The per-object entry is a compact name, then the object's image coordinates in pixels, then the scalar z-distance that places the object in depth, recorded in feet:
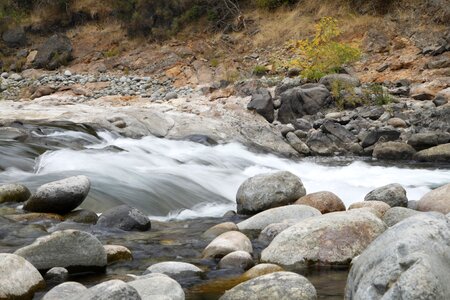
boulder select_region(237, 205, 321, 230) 22.82
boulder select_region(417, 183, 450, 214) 24.54
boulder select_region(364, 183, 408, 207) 26.48
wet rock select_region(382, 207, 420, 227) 21.38
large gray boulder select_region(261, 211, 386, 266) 17.94
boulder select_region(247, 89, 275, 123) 51.10
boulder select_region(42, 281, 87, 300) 13.26
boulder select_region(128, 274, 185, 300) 12.97
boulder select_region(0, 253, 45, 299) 13.80
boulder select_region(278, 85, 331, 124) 51.06
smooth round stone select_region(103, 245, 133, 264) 17.97
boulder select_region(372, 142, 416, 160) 43.42
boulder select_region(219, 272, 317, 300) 13.28
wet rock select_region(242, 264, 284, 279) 16.06
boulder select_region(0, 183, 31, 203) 25.30
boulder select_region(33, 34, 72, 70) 81.56
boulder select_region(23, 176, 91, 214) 23.57
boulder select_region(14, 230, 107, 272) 16.15
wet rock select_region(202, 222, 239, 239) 21.75
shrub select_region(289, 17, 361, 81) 57.06
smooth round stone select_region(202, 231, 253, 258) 18.60
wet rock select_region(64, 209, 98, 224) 23.18
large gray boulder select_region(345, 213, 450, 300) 10.94
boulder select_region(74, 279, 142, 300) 11.53
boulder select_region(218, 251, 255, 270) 17.51
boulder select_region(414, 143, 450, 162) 41.46
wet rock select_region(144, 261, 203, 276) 16.37
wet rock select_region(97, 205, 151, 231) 22.58
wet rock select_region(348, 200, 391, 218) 23.23
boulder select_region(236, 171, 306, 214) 26.86
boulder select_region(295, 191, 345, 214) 25.41
